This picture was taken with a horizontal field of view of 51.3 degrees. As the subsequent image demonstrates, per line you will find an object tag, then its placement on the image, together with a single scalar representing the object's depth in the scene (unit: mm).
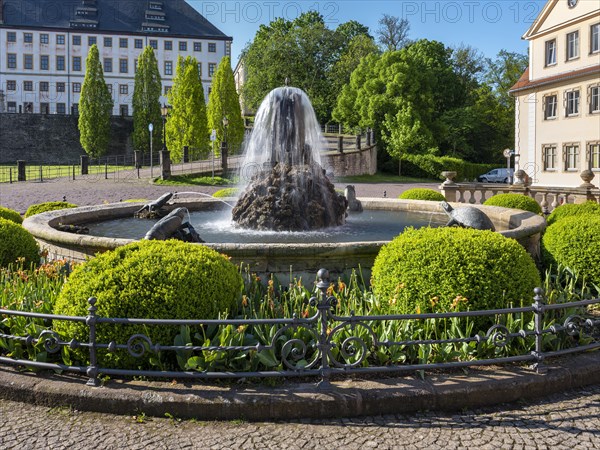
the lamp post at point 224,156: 41188
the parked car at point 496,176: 50750
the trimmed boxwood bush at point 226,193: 19812
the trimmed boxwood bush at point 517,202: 14359
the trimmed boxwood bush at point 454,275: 5621
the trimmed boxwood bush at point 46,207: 13844
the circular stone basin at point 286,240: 6988
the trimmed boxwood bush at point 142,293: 4961
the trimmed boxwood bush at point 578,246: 7688
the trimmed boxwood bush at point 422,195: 17922
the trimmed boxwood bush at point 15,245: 7863
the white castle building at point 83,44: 81188
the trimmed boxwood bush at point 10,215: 10836
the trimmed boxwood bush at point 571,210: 11352
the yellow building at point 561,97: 34906
